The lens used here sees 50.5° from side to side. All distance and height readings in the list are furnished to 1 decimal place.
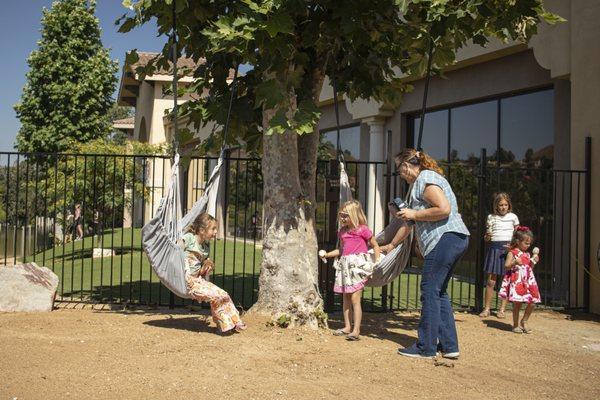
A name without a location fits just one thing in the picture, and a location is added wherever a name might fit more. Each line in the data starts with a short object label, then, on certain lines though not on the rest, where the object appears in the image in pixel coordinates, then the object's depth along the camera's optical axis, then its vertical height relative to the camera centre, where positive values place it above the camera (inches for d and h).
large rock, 283.6 -39.3
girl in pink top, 241.3 -18.4
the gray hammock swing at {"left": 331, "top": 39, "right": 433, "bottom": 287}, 241.6 -17.6
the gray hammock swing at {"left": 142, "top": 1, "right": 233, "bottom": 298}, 228.8 -8.5
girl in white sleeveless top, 308.7 -10.6
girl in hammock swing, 236.7 -26.5
